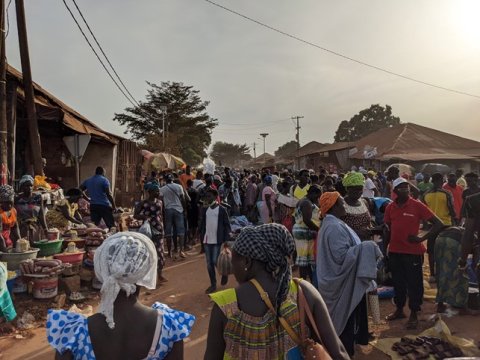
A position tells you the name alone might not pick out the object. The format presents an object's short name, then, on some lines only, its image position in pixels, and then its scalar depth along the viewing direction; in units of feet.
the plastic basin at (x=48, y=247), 21.03
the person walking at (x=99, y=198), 27.68
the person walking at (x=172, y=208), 28.53
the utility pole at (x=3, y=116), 24.91
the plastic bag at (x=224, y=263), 16.53
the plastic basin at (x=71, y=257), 21.02
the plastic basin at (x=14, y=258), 18.76
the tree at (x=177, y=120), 152.97
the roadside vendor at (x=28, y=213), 20.92
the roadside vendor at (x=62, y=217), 26.72
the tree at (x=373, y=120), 205.87
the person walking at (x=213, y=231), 21.50
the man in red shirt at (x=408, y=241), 15.12
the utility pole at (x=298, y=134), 172.66
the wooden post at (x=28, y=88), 30.53
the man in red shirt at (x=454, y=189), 26.90
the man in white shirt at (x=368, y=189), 31.58
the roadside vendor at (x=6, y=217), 17.97
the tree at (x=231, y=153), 335.67
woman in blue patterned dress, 5.79
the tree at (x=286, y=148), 339.77
